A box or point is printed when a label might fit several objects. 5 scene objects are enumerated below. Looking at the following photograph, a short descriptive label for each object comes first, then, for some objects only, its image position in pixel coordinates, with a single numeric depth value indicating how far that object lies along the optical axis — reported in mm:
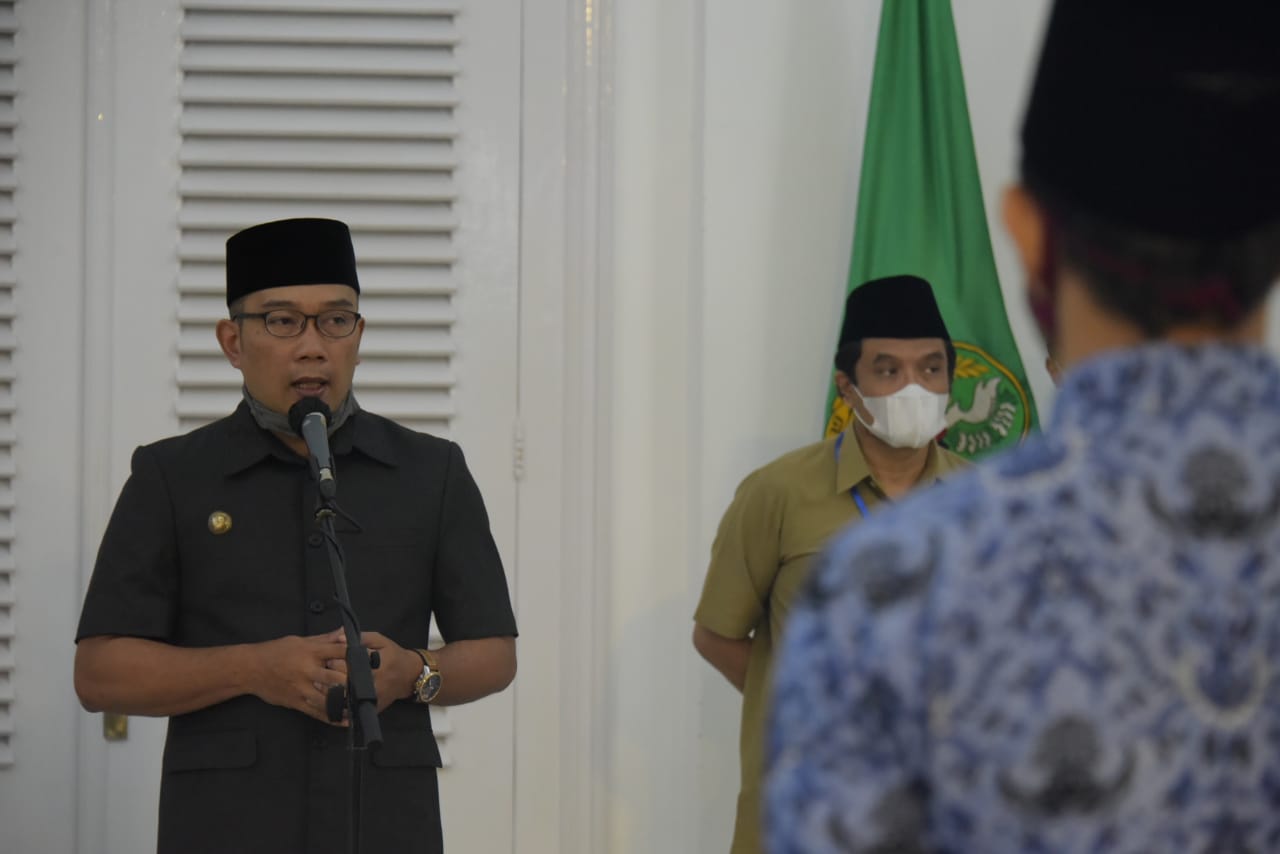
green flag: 5291
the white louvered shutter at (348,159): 5433
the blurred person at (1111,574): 2436
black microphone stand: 4115
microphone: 4163
